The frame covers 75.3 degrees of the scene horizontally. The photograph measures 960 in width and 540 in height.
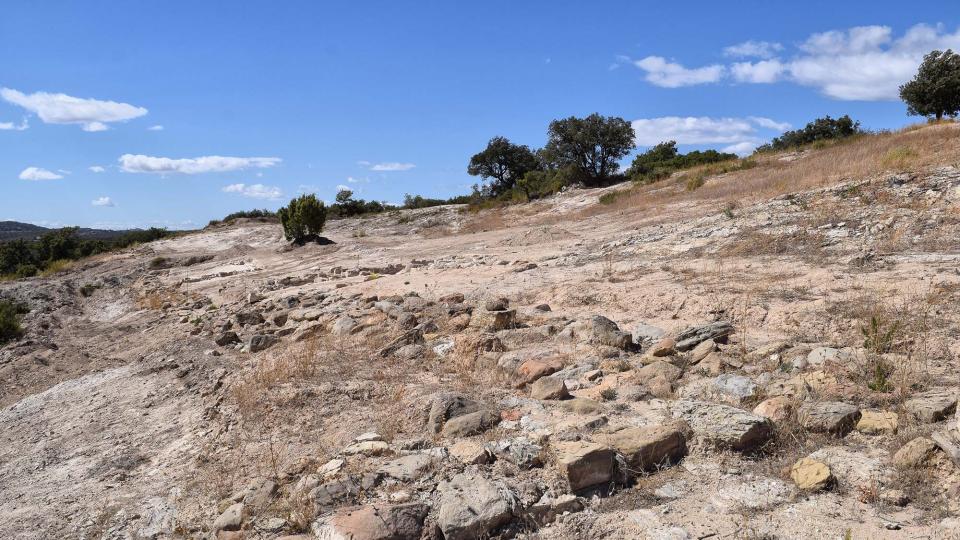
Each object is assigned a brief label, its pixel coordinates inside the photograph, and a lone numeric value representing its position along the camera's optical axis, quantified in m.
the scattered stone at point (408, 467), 3.49
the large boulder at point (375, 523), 2.94
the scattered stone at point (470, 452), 3.59
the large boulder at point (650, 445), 3.35
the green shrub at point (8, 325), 11.70
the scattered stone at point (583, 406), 4.13
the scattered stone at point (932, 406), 3.39
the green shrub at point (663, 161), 26.93
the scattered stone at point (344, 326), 7.41
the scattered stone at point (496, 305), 7.32
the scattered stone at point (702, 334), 5.33
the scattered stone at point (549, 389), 4.49
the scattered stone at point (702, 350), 4.98
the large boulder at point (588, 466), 3.20
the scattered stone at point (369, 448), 3.87
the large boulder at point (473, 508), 2.96
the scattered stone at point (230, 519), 3.27
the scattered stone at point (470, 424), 4.02
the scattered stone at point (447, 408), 4.20
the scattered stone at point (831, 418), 3.46
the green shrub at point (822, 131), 35.47
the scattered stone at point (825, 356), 4.46
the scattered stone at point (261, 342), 7.49
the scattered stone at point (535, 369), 4.98
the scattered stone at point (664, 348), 5.21
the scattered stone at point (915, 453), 2.98
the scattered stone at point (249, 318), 9.30
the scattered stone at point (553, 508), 3.05
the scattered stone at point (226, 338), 8.10
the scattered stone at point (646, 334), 5.83
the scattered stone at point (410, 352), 6.11
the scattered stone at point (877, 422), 3.39
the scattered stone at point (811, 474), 2.96
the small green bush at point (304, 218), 22.77
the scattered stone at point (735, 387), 4.18
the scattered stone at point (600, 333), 5.62
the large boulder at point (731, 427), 3.41
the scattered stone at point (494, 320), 6.73
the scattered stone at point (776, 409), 3.64
